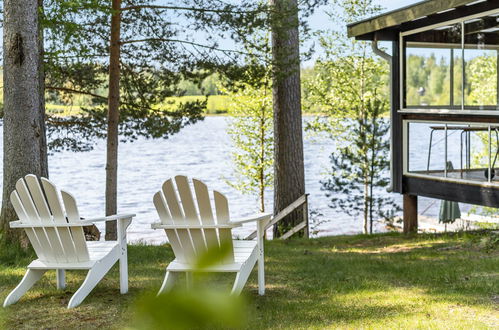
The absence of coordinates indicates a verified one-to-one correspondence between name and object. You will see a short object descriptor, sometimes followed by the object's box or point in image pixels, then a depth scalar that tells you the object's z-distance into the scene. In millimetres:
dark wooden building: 8648
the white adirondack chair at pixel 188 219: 4570
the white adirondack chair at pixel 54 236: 4773
